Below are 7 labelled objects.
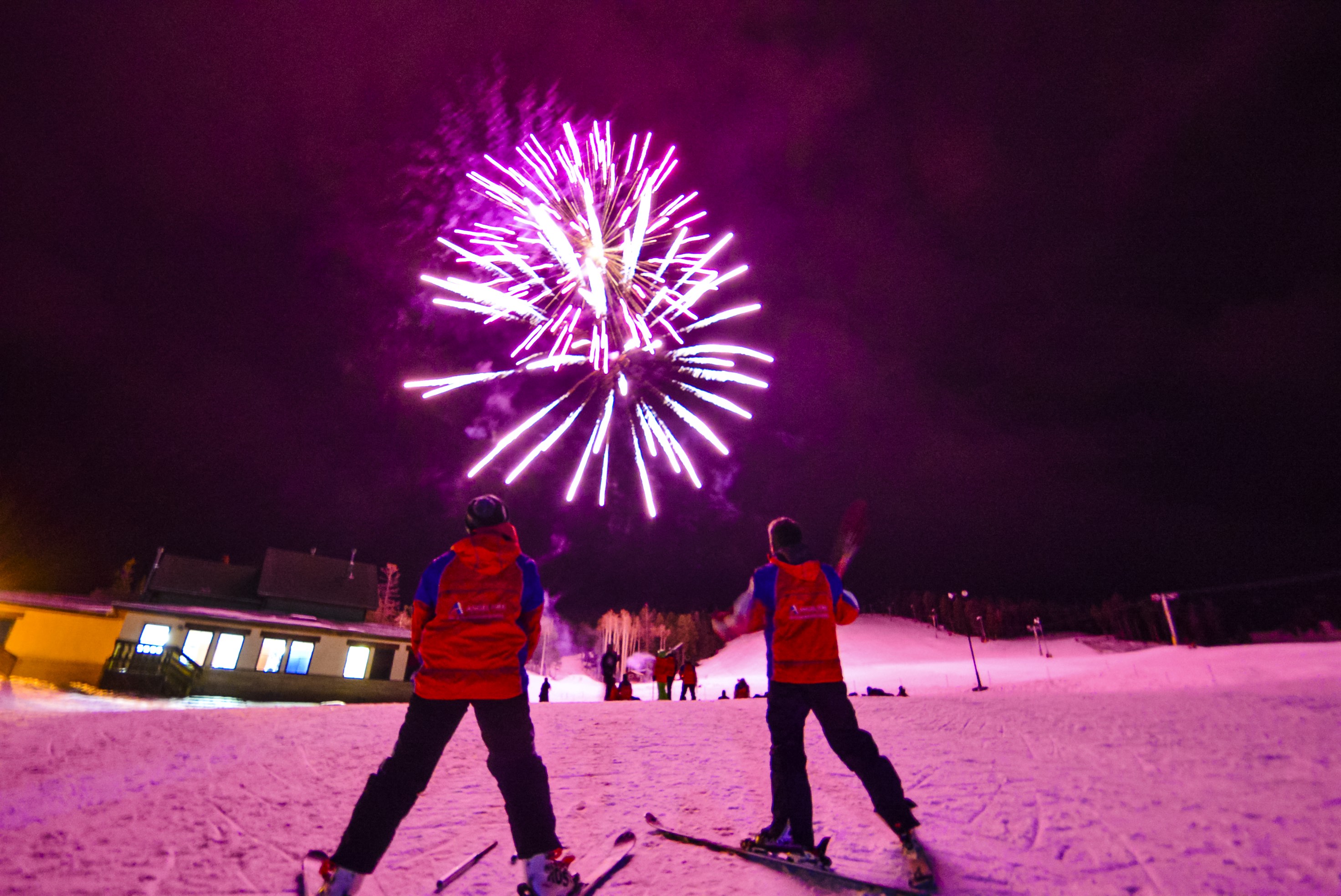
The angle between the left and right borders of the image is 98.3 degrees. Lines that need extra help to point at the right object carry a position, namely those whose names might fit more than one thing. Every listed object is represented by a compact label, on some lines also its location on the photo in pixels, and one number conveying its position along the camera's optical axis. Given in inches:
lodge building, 832.9
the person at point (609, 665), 788.6
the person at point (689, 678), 846.5
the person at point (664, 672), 809.0
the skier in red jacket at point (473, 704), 128.2
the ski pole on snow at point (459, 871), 139.0
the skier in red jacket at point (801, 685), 148.6
